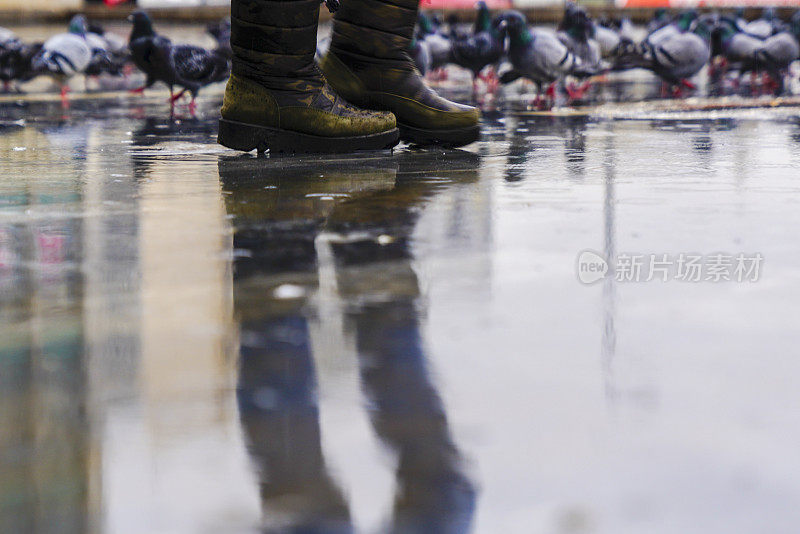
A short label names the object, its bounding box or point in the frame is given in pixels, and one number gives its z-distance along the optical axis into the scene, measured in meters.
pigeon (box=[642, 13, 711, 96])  17.69
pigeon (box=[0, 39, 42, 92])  19.06
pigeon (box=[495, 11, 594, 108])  15.75
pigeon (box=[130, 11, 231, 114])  14.29
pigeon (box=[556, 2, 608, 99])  17.92
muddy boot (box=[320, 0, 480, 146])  6.98
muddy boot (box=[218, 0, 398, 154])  6.49
